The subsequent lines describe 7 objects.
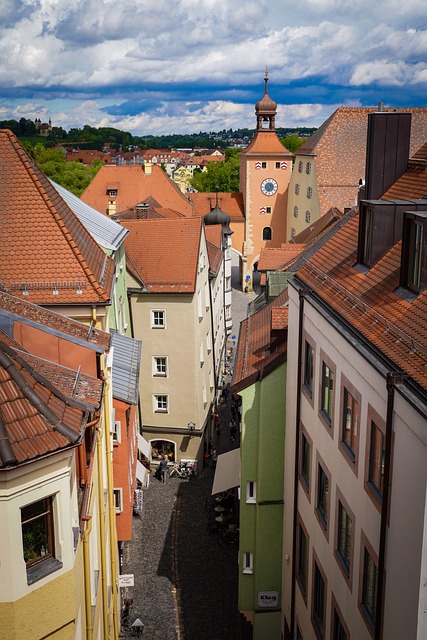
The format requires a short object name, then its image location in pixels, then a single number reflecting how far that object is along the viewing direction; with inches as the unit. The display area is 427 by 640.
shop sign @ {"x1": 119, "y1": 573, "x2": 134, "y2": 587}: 829.8
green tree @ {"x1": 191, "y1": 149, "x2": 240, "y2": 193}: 4190.5
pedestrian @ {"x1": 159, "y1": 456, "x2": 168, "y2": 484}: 1288.1
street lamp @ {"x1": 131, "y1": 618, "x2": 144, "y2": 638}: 837.2
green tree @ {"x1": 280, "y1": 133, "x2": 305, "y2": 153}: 4603.8
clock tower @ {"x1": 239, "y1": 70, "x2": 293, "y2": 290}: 2984.7
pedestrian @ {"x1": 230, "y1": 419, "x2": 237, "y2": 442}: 1496.1
